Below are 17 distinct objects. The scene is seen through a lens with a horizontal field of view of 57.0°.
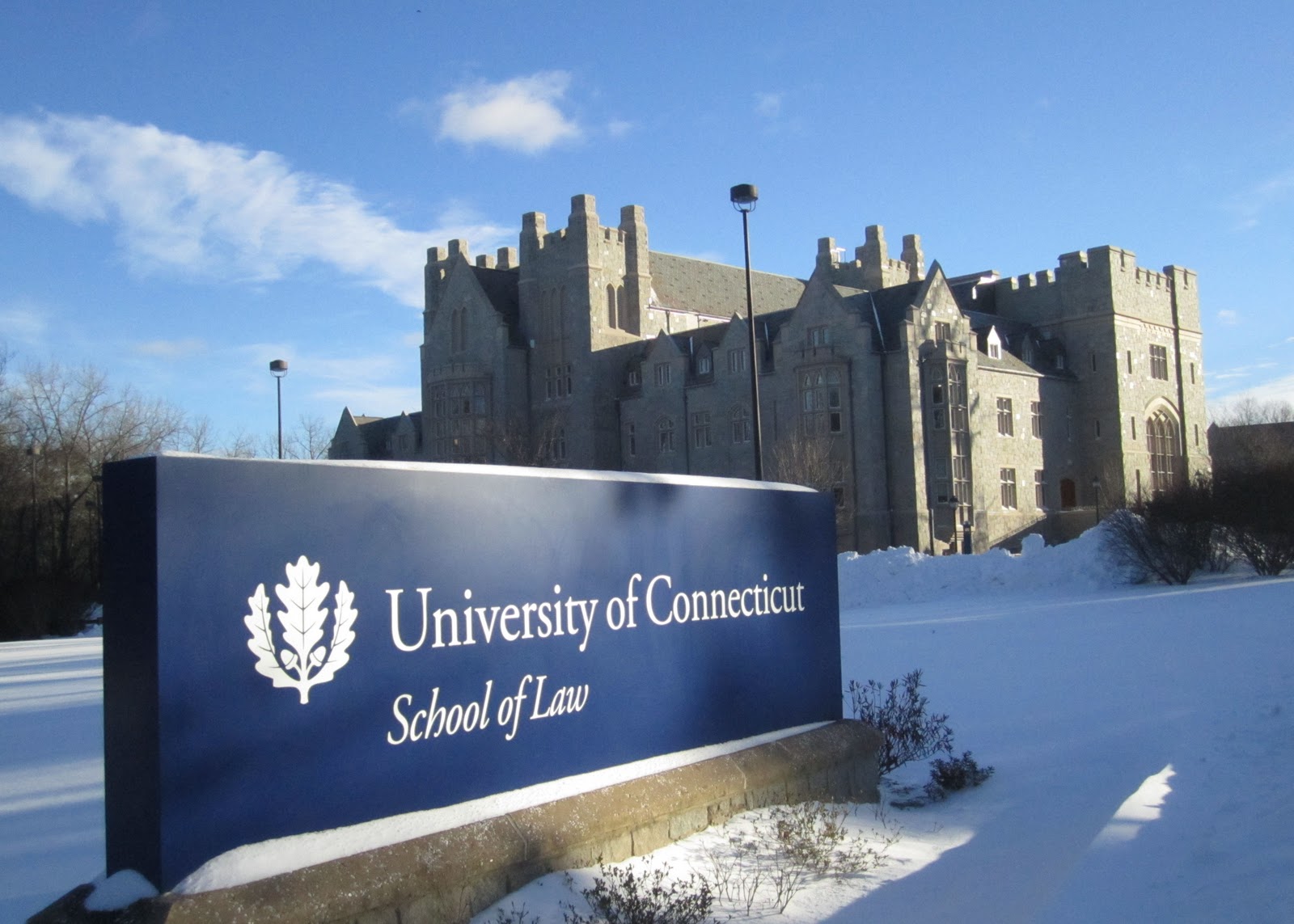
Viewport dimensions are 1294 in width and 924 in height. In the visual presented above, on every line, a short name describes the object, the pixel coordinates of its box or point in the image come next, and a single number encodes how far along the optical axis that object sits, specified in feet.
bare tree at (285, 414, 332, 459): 270.87
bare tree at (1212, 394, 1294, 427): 349.20
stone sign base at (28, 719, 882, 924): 15.33
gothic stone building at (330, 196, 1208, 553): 171.42
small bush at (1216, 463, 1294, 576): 80.59
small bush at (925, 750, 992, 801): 30.04
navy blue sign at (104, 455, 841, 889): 15.51
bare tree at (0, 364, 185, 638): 114.11
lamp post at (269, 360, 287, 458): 117.60
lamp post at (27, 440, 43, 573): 119.65
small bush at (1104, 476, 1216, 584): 83.10
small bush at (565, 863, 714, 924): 17.92
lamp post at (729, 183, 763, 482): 66.18
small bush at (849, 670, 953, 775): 32.78
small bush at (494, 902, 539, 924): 17.33
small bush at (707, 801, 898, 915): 20.77
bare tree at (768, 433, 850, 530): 164.96
